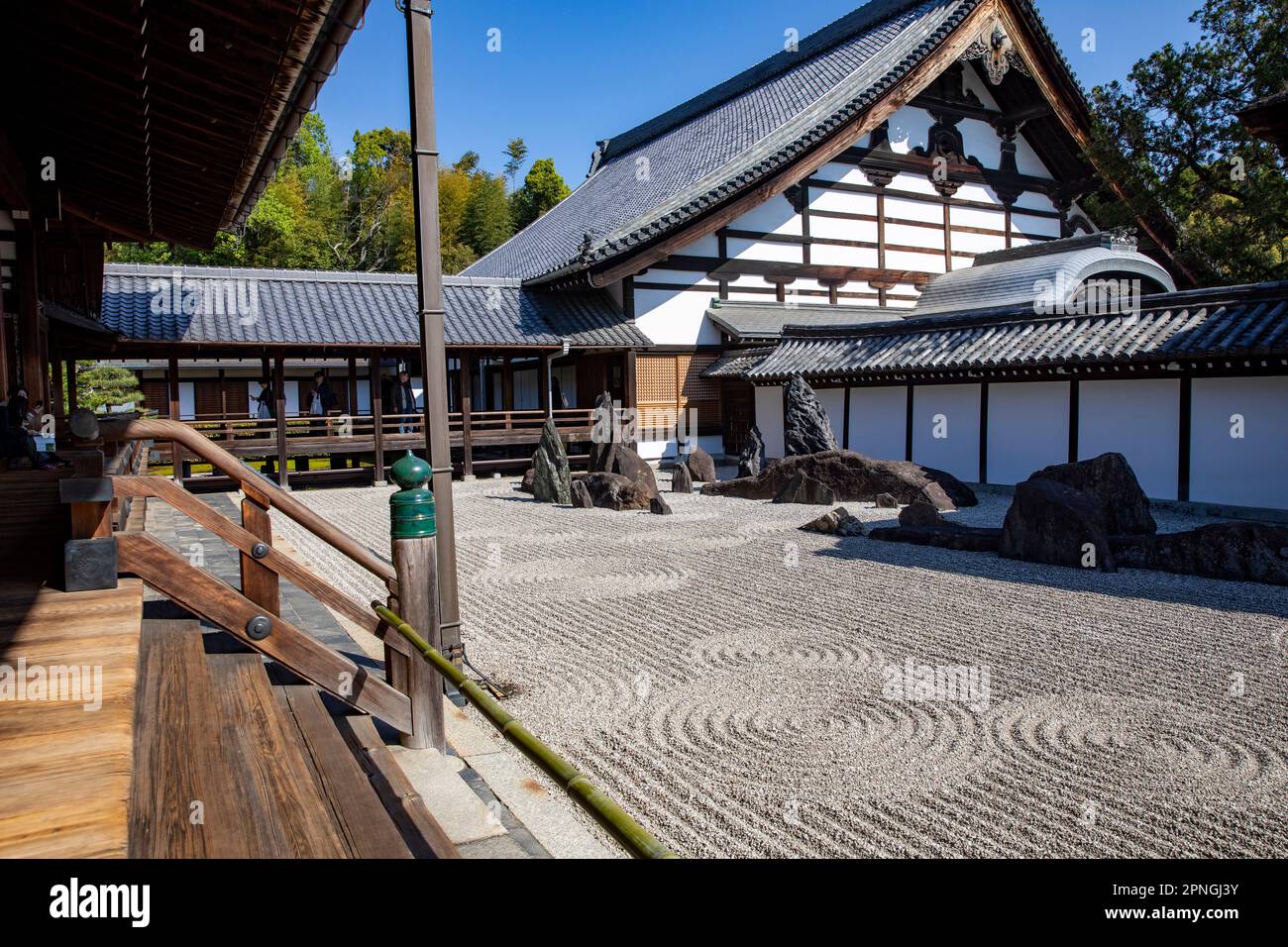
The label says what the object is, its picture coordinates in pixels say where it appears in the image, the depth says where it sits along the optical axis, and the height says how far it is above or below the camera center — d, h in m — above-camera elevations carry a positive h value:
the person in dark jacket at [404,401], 19.47 +0.51
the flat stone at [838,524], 11.95 -1.41
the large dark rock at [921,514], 11.77 -1.26
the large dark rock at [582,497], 15.30 -1.29
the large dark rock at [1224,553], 8.71 -1.38
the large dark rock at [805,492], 15.05 -1.23
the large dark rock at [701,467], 18.00 -0.92
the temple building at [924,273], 13.38 +3.54
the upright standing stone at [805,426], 16.92 -0.13
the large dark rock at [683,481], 17.17 -1.16
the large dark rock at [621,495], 15.00 -1.24
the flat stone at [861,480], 14.48 -1.03
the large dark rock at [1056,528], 9.55 -1.20
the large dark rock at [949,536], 10.55 -1.44
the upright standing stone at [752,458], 17.11 -0.72
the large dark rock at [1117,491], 10.95 -0.92
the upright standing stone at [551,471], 16.19 -0.89
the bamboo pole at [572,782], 1.93 -0.91
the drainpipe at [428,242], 5.82 +1.19
